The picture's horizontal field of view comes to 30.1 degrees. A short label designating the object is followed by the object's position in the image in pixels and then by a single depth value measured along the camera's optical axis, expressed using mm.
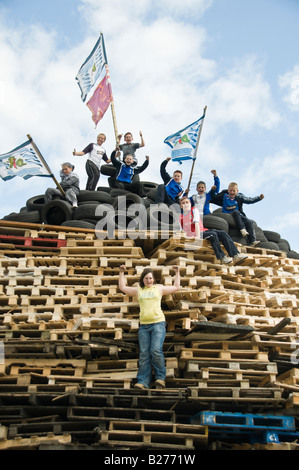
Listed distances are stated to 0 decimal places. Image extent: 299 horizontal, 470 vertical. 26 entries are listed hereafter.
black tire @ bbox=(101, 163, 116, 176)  15164
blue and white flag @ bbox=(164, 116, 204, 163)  14055
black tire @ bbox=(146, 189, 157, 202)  13860
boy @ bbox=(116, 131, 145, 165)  14555
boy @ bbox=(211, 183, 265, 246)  12555
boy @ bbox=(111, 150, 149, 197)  14027
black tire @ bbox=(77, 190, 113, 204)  12938
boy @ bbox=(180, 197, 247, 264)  10568
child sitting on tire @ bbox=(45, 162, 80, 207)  12773
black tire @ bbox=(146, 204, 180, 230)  11242
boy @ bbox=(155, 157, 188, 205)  12789
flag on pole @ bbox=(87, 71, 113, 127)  16172
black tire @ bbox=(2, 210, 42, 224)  12131
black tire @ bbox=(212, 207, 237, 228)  12578
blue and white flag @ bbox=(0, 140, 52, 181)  12711
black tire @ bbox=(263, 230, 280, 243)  13648
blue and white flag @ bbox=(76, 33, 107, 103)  16484
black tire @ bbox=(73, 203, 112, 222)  11992
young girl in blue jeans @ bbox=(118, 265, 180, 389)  8625
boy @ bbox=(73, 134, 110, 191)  14398
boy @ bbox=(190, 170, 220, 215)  13039
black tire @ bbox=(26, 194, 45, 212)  12695
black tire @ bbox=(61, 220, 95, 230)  11586
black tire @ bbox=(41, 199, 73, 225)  12152
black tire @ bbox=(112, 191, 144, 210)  12273
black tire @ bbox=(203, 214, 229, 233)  11820
